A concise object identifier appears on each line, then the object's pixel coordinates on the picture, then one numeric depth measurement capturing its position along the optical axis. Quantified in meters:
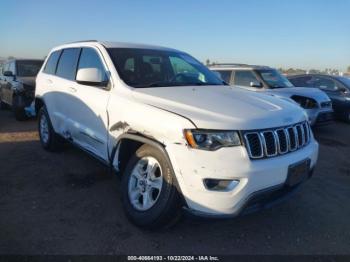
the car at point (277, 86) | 8.43
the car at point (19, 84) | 8.73
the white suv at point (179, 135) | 2.71
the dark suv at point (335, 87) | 10.59
